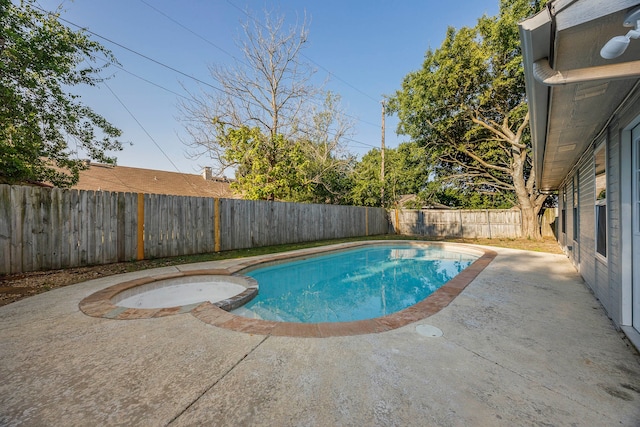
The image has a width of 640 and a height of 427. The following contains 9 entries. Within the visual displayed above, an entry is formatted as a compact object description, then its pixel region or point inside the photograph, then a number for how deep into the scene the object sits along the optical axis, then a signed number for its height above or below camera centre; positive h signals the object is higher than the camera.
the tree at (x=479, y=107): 9.34 +4.68
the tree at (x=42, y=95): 5.70 +3.15
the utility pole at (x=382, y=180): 14.42 +1.97
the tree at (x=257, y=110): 9.94 +4.46
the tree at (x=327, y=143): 12.63 +3.82
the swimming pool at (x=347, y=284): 3.83 -1.54
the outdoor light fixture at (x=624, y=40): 1.21 +0.88
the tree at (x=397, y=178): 13.01 +2.05
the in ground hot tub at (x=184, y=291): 3.77 -1.30
